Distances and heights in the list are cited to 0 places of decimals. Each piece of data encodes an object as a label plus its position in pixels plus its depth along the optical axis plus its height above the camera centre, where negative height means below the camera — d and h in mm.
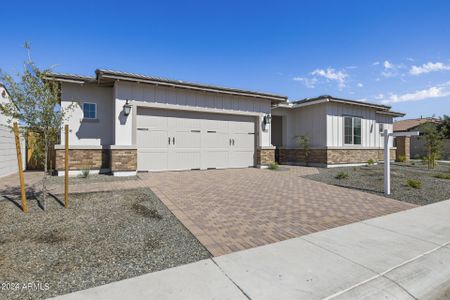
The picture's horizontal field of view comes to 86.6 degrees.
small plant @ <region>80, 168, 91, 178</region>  8620 -914
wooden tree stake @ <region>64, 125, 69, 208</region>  4867 -464
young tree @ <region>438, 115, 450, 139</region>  24594 +2322
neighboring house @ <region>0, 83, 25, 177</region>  8969 -72
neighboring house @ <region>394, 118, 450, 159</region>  24031 +403
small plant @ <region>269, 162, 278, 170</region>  11976 -979
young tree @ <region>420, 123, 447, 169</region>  13230 +225
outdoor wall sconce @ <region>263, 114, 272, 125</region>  12626 +1473
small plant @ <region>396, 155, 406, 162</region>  17062 -849
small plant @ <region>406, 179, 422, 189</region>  7768 -1243
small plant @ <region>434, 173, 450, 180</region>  9754 -1244
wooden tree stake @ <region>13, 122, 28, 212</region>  4500 -271
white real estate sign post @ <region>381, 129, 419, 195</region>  7074 -445
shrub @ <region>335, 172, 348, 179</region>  9305 -1151
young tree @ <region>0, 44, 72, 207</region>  4438 +810
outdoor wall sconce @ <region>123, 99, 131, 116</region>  9326 +1531
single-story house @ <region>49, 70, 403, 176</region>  9500 +1035
